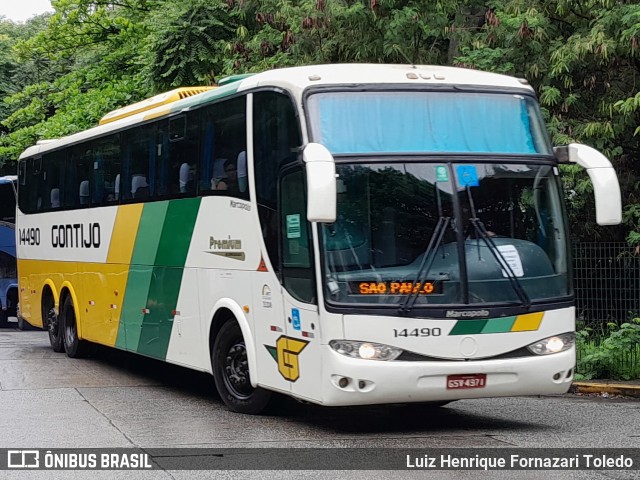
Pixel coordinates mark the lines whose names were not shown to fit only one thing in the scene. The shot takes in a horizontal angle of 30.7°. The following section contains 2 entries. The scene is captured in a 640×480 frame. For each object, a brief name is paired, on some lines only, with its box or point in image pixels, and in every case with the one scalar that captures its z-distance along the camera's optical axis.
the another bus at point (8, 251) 27.79
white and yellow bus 9.68
